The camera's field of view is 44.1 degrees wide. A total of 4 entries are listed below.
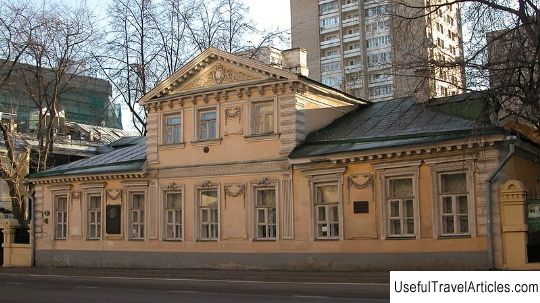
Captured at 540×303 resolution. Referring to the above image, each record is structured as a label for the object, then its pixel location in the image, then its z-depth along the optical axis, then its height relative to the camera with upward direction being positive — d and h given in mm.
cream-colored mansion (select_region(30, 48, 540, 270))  20656 +1091
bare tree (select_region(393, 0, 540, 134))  16109 +3731
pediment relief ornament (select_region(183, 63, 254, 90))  25500 +5331
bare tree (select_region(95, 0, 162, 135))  37969 +8428
